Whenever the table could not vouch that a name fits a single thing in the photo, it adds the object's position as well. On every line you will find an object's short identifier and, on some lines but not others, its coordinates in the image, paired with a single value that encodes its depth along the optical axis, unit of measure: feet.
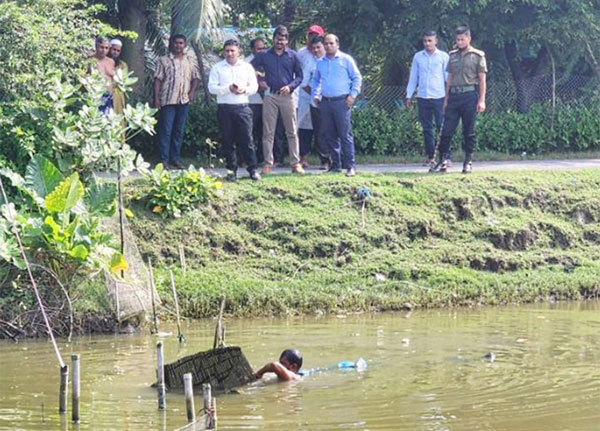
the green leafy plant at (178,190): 57.72
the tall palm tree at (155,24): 67.82
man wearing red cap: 67.62
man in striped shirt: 65.67
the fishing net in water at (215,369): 39.22
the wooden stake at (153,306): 47.62
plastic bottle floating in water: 43.83
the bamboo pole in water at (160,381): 35.40
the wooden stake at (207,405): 32.68
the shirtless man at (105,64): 63.31
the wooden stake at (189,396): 33.27
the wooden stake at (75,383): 33.32
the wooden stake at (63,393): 33.19
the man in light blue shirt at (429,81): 67.92
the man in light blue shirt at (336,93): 63.05
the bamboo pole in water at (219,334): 39.09
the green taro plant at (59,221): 49.62
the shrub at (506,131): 79.51
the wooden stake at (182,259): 54.90
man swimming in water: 41.01
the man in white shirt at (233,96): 60.54
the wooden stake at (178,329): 45.07
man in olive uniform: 64.39
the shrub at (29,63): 54.54
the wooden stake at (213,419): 33.40
